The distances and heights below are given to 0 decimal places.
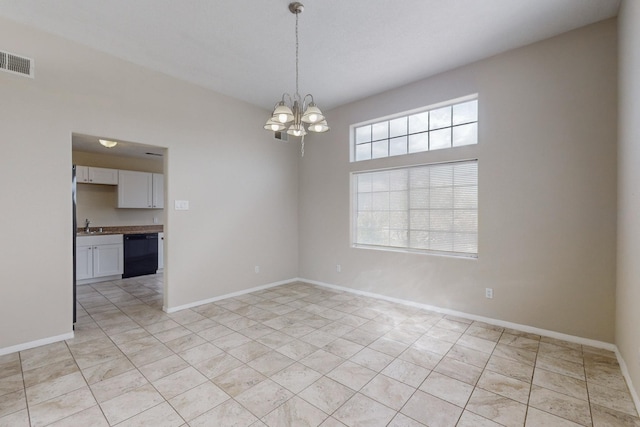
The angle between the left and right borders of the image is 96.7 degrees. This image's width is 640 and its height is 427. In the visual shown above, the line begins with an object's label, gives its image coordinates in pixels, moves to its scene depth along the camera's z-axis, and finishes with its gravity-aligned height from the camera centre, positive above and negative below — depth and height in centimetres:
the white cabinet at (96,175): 555 +73
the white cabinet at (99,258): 520 -88
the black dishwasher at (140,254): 579 -89
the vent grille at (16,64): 269 +143
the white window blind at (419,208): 363 +6
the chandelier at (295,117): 243 +82
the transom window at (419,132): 365 +117
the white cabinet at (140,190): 611 +49
